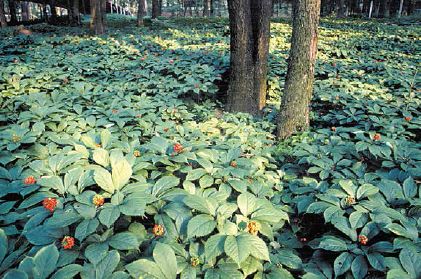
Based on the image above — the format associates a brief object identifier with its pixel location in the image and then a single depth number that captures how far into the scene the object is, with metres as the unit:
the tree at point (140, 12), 13.41
